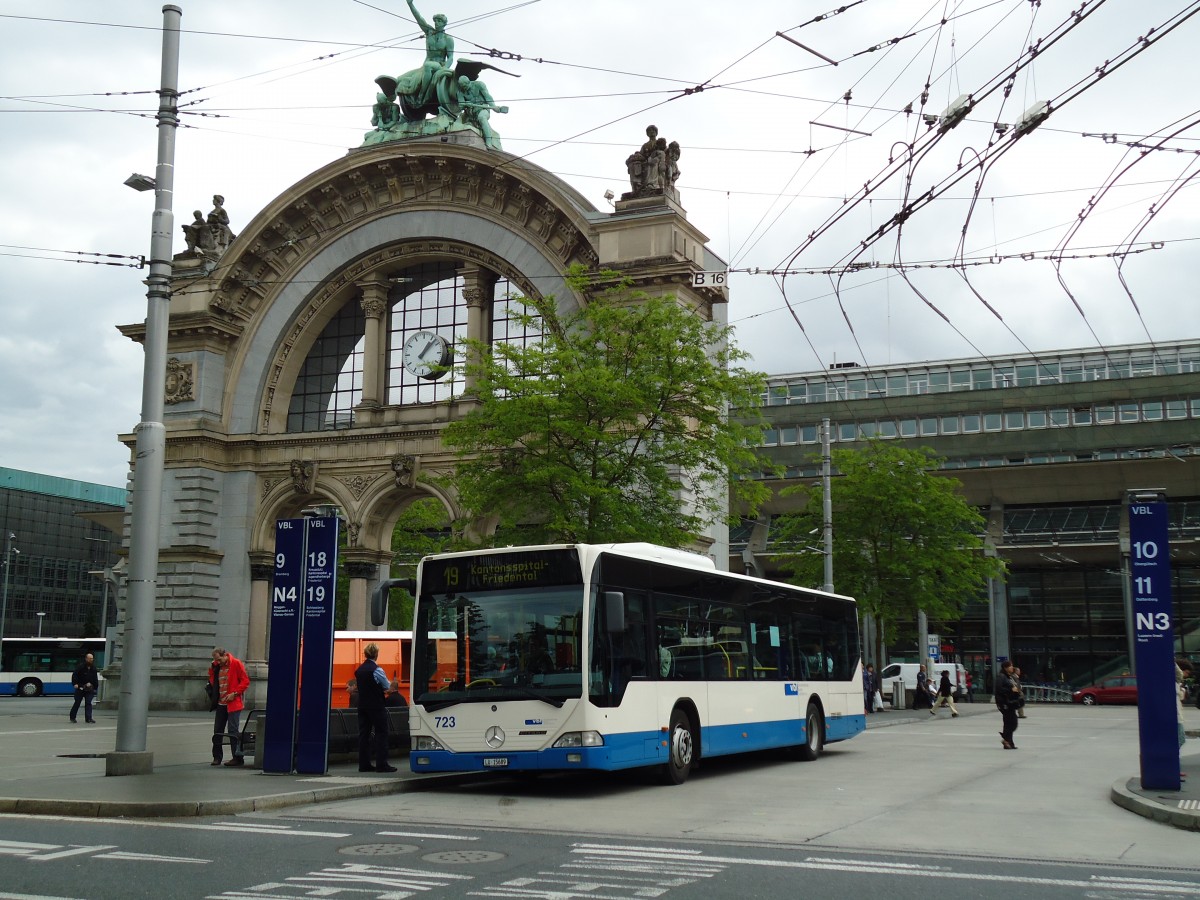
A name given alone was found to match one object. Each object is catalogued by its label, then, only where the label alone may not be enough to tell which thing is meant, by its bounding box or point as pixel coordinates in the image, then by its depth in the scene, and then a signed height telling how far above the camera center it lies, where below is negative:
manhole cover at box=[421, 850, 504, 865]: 10.39 -1.63
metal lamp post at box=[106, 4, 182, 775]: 16.81 +2.31
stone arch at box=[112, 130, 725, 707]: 39.22 +9.40
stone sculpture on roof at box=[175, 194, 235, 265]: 43.38 +13.34
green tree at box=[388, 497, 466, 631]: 37.92 +3.77
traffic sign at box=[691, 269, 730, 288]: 29.87 +8.72
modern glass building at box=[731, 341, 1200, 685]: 61.88 +8.81
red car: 57.78 -1.67
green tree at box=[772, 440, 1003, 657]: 43.41 +3.69
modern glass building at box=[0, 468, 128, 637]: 110.94 +7.63
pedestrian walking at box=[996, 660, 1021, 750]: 25.42 -0.88
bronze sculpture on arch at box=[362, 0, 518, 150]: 41.50 +17.14
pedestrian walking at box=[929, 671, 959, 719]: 42.69 -1.23
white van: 58.44 -1.02
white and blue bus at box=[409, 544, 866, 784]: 15.91 -0.16
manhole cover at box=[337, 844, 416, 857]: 10.75 -1.63
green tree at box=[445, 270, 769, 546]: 28.33 +4.82
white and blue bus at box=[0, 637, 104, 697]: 68.19 -0.84
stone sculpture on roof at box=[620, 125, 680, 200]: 37.06 +13.35
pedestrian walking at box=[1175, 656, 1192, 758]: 16.90 -0.41
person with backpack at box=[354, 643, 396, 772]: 17.53 -0.79
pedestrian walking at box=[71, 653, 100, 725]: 34.94 -0.93
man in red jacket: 19.06 -0.71
